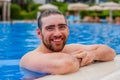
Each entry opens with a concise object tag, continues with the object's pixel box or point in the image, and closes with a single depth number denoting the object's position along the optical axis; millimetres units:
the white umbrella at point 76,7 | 16559
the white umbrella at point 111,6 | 15938
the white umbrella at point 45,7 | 16221
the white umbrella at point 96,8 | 16984
